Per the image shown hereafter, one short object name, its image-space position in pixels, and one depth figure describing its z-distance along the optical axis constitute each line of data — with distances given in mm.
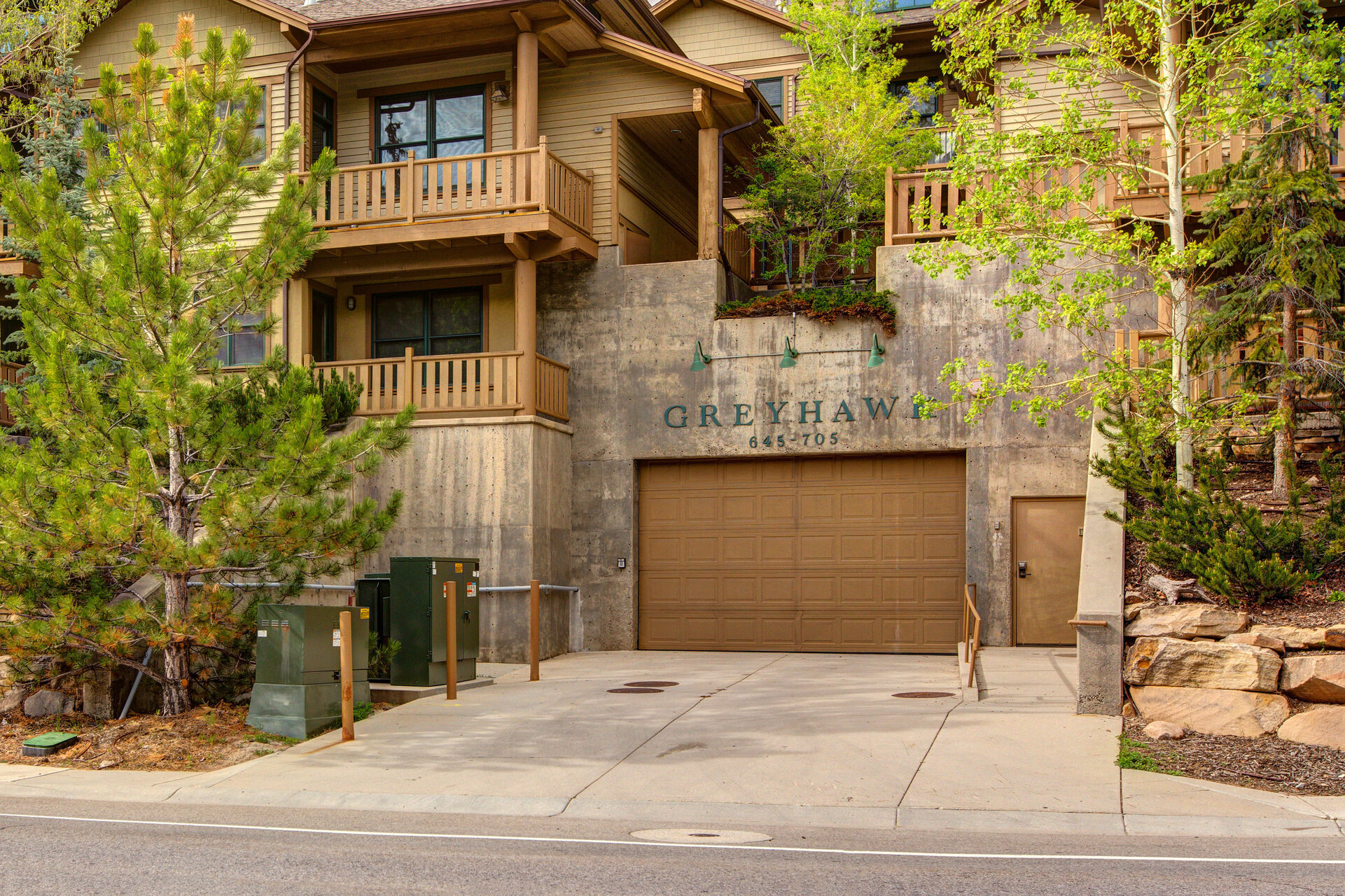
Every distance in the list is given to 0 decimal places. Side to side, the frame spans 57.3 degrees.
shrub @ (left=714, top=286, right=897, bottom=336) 17391
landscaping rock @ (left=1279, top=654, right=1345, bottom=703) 9719
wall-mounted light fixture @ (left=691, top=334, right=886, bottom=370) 17422
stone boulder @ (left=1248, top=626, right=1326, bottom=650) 10031
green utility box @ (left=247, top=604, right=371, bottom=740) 11273
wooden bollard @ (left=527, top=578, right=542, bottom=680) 14422
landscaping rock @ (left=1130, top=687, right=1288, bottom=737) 9852
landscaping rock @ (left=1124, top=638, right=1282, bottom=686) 10008
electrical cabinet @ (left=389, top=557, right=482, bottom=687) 13375
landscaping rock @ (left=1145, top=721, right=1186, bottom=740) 9836
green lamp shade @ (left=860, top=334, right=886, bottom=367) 17375
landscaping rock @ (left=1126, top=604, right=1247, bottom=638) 10500
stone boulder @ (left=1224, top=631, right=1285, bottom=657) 10148
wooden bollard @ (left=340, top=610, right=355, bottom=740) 10922
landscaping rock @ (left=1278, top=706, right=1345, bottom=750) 9461
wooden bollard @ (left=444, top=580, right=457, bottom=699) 12945
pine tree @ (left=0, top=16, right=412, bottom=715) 11055
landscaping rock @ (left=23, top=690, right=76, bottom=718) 12258
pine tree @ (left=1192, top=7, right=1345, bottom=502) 12500
